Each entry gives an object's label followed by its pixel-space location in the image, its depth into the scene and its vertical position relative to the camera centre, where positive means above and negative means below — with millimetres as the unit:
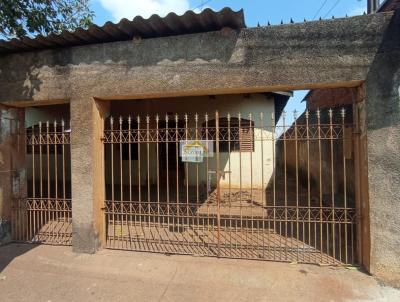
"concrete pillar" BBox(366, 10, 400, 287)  3520 -67
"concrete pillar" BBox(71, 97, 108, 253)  4438 -278
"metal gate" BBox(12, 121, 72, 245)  4719 -1135
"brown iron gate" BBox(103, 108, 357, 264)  4351 -1298
